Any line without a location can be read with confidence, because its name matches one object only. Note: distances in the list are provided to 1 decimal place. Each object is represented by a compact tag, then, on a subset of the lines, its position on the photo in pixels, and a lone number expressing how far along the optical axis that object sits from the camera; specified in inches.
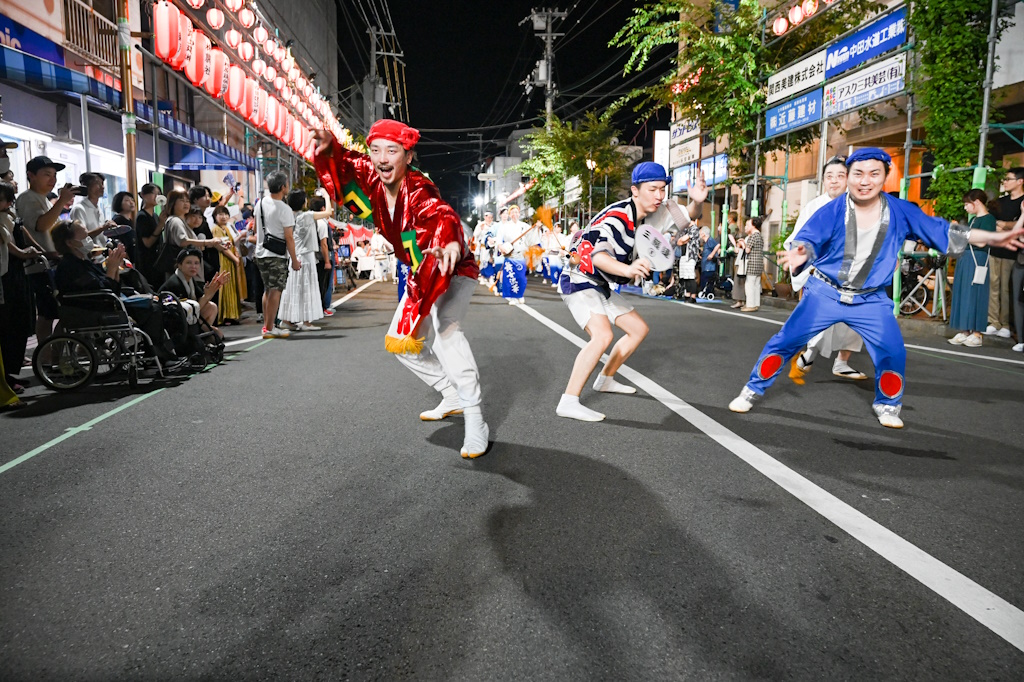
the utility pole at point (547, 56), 1368.1
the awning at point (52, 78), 407.2
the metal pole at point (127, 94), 479.5
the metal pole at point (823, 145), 569.9
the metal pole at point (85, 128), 479.0
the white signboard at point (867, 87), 480.1
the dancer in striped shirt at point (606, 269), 193.5
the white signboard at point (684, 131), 839.4
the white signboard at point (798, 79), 579.5
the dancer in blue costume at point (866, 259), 176.6
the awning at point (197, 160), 777.6
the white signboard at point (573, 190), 1178.4
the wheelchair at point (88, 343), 232.7
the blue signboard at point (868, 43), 476.1
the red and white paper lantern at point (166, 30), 545.6
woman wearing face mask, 235.3
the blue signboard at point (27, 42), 485.1
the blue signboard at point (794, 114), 585.9
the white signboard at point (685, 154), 851.4
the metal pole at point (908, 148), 448.5
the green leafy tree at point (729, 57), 689.0
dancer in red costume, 159.6
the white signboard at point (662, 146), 1096.2
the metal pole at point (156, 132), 577.1
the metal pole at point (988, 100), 399.9
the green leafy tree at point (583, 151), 1199.6
